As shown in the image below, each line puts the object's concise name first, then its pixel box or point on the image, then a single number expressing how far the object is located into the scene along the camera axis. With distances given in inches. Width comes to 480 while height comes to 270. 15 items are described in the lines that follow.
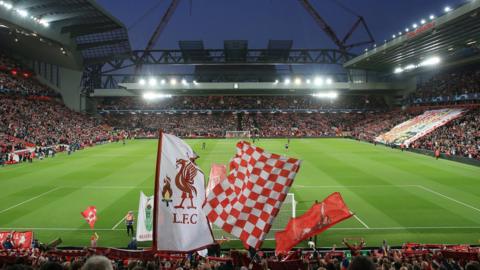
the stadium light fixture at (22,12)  1767.2
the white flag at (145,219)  599.5
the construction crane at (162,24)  4089.6
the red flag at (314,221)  372.8
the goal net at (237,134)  3202.8
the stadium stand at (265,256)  333.1
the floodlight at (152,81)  3400.6
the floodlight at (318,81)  3376.0
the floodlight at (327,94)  3546.5
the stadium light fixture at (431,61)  2454.5
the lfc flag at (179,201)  289.4
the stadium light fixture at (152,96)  3534.5
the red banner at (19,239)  559.2
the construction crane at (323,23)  3959.2
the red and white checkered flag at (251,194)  293.4
